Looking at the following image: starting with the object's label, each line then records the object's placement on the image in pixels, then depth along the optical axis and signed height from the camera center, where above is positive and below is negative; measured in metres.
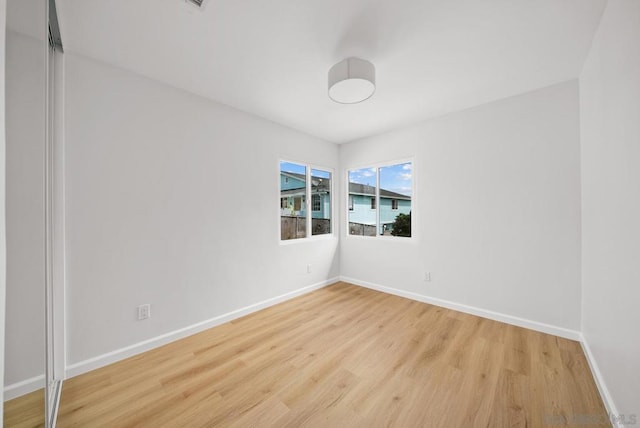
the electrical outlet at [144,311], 2.11 -0.86
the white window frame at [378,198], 3.35 +0.24
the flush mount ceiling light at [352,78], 1.90 +1.09
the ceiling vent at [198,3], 1.43 +1.28
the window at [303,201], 3.48 +0.21
